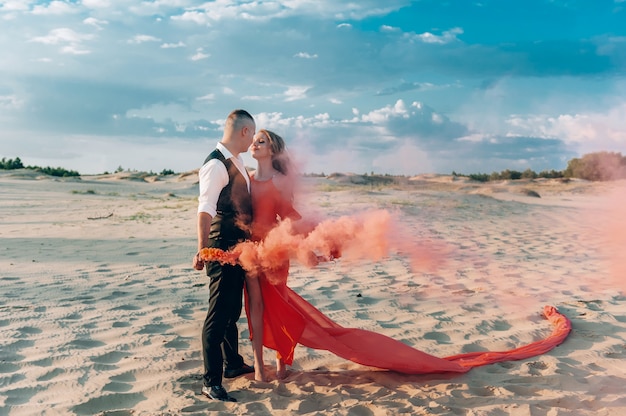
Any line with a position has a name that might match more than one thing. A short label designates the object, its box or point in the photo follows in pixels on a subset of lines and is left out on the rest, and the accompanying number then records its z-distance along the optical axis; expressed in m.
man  3.96
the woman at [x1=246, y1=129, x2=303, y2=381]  4.20
